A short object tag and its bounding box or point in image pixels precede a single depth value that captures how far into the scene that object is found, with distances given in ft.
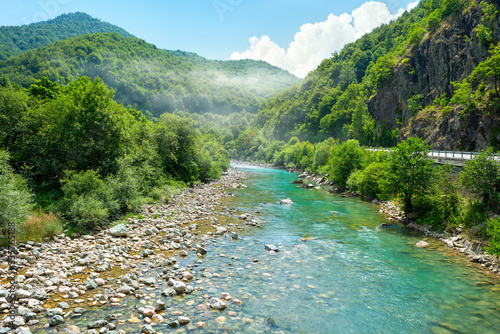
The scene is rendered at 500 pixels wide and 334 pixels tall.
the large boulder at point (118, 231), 55.77
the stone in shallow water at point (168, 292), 35.42
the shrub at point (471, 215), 61.67
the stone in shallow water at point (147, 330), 27.58
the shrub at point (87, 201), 55.67
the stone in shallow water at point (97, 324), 27.35
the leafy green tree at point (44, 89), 122.06
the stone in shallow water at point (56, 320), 27.12
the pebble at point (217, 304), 33.71
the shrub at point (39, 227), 44.93
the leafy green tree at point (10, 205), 41.27
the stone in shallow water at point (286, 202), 109.91
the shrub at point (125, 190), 71.20
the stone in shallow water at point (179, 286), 36.60
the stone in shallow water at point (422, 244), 62.49
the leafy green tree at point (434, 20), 199.93
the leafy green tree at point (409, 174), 77.00
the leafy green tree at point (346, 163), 152.76
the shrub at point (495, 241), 47.01
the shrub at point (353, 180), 134.62
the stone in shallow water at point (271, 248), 56.44
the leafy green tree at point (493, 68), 123.54
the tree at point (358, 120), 305.53
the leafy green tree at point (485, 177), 59.88
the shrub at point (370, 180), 119.55
